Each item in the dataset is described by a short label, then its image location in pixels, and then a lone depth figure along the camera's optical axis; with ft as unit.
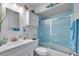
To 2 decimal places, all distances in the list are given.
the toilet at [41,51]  6.54
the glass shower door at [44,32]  7.44
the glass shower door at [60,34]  7.08
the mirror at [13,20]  6.56
